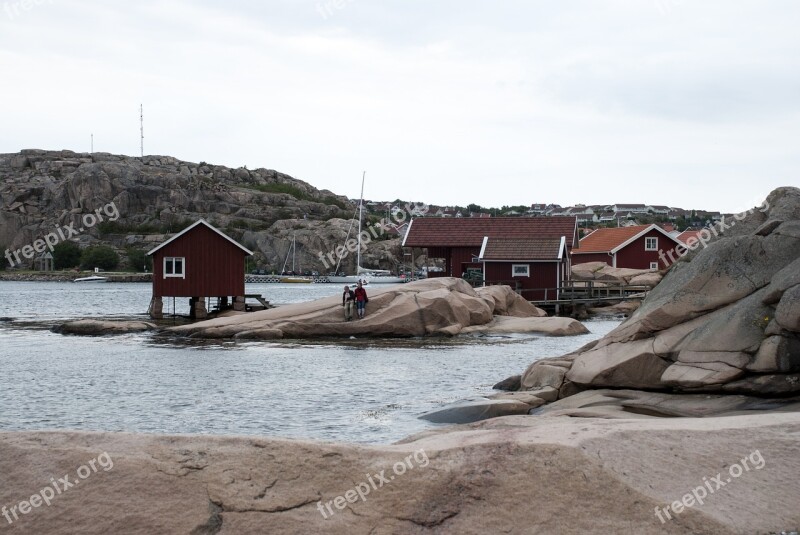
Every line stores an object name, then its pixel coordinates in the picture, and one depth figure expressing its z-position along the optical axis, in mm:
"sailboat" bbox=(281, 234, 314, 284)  144950
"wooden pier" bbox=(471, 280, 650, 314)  54375
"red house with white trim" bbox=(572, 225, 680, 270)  73750
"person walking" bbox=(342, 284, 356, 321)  38906
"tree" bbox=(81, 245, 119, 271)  159625
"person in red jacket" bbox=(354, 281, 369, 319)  38281
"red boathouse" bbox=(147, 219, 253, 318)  48406
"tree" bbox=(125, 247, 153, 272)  159250
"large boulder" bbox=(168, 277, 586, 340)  38531
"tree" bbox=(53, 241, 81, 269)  164625
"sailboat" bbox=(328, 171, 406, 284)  135012
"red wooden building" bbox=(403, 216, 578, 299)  56156
